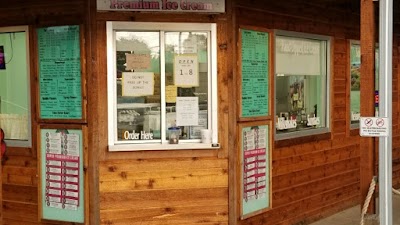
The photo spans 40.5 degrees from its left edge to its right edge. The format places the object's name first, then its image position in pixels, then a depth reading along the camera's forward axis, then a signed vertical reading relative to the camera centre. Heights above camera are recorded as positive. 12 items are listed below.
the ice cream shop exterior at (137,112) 5.74 -0.19
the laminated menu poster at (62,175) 5.84 -0.88
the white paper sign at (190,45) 5.96 +0.54
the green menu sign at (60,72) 5.82 +0.25
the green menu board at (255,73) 6.20 +0.24
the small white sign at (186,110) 5.98 -0.17
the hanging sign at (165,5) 5.68 +0.95
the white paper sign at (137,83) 5.83 +0.12
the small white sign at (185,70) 5.95 +0.27
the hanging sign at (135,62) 5.84 +0.35
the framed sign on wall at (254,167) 6.14 -0.86
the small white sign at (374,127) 4.04 -0.25
